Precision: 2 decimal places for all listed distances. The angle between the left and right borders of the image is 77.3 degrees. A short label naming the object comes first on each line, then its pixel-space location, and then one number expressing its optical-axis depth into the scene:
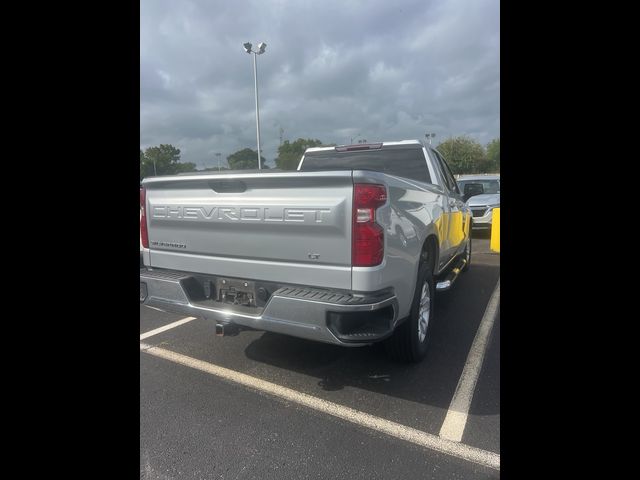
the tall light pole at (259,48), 22.80
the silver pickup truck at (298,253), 2.49
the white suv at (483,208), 11.20
